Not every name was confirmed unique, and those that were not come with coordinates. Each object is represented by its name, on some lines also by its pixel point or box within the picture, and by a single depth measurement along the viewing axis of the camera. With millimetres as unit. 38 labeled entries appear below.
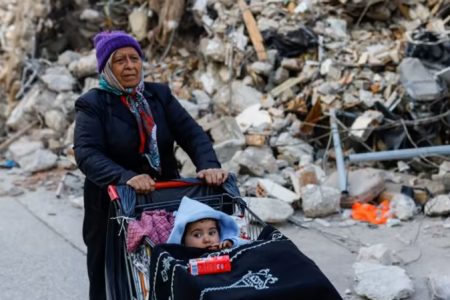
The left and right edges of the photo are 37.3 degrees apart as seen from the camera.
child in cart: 3057
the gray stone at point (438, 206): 6289
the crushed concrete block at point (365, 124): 7469
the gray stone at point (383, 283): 4520
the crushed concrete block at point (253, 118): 8422
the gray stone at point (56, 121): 10500
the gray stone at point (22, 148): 9782
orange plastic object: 6410
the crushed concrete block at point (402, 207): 6336
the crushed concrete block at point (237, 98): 9070
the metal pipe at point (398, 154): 6512
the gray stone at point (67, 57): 12040
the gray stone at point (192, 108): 9055
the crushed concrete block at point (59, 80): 11164
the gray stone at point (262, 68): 9164
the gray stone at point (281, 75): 9070
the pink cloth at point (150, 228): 3111
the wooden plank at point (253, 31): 9305
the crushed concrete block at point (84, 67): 11219
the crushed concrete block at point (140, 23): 11547
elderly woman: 3486
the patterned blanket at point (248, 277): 2496
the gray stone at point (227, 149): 7828
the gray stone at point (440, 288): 4367
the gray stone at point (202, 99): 9391
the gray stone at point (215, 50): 9758
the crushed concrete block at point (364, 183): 6688
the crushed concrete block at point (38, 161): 9156
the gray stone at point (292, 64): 9031
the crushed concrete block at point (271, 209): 6309
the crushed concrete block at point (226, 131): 8148
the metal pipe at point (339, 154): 6770
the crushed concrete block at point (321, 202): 6535
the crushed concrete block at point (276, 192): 6781
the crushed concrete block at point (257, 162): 7422
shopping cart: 3266
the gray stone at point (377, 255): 5076
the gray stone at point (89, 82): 10919
